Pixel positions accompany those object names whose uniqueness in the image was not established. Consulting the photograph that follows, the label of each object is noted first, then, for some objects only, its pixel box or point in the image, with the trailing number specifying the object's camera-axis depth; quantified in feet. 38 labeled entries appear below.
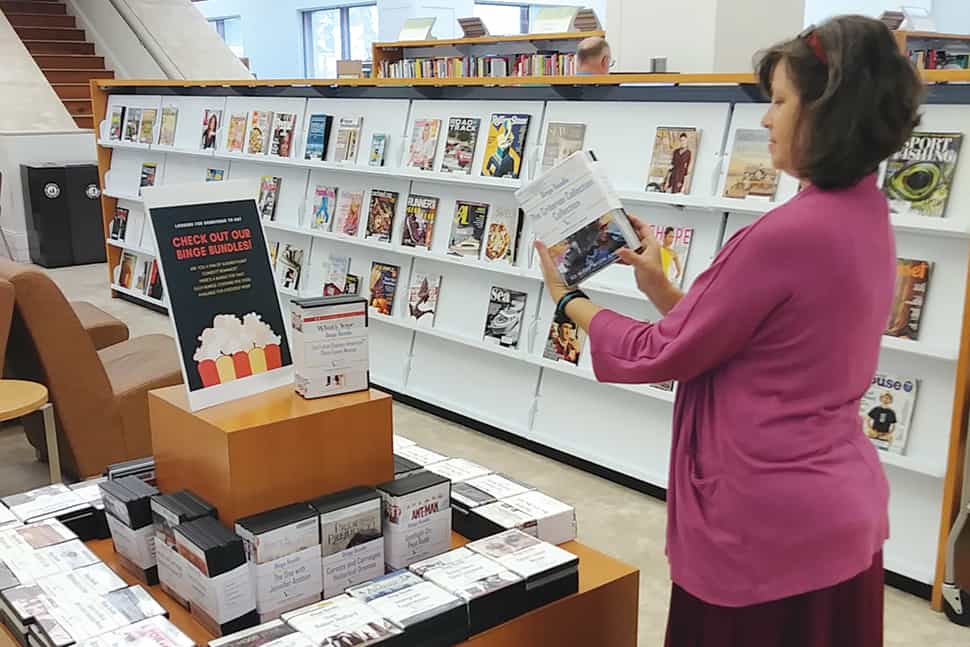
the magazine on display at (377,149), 15.49
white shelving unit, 9.48
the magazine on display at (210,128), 19.81
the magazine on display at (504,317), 13.66
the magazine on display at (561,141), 12.64
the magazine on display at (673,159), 11.35
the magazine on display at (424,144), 14.62
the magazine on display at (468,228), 14.06
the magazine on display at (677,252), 11.55
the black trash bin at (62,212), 27.66
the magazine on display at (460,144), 13.99
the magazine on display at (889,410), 9.67
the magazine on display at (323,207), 16.81
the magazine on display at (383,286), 15.75
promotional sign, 6.08
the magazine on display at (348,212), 16.26
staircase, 34.91
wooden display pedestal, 5.86
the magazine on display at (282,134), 17.57
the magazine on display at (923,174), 9.24
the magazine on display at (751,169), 10.61
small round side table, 10.44
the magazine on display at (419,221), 14.88
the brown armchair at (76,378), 11.14
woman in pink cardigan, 4.41
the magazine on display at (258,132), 18.15
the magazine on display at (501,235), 13.55
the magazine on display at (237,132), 18.88
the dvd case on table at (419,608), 5.51
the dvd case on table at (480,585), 5.77
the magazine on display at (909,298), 9.46
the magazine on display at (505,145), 13.25
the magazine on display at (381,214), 15.58
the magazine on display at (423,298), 14.99
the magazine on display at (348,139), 16.05
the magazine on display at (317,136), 16.63
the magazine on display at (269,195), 18.20
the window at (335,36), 54.75
